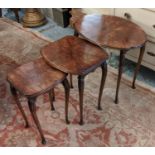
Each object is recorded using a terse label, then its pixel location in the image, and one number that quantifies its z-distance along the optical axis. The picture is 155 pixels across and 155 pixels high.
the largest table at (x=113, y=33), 1.70
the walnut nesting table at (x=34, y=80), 1.46
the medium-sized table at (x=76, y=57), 1.54
